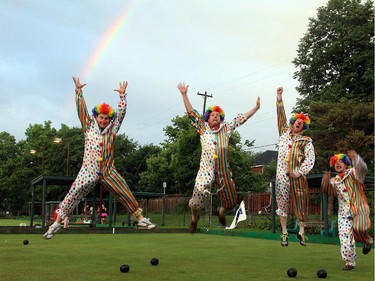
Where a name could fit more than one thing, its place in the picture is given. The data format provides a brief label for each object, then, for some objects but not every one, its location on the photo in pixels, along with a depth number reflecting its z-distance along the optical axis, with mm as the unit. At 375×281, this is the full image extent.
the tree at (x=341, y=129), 23469
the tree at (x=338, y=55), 30812
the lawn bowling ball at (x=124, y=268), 6465
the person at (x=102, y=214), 26153
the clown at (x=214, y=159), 7043
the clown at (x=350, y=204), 7660
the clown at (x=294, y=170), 7938
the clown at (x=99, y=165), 6781
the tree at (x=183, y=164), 35406
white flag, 21156
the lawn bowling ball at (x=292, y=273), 6297
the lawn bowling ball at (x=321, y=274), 6375
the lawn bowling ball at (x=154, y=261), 7527
